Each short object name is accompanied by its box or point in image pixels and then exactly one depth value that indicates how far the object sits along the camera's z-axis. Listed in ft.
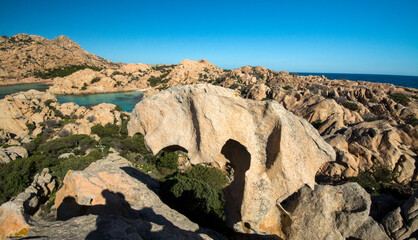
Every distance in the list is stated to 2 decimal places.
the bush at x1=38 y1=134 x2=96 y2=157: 82.03
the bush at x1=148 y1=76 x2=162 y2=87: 381.60
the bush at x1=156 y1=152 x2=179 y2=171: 70.08
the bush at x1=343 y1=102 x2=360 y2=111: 107.10
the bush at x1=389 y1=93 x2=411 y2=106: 138.98
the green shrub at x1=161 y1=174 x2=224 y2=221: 34.47
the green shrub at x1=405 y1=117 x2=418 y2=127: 84.79
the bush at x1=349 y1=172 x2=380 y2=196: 47.50
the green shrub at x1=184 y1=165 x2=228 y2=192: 54.04
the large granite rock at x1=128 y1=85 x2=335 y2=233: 20.68
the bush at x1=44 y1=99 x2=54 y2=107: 149.26
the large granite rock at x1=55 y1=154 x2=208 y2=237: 20.87
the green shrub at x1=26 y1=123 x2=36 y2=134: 111.97
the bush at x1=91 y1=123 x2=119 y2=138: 102.89
